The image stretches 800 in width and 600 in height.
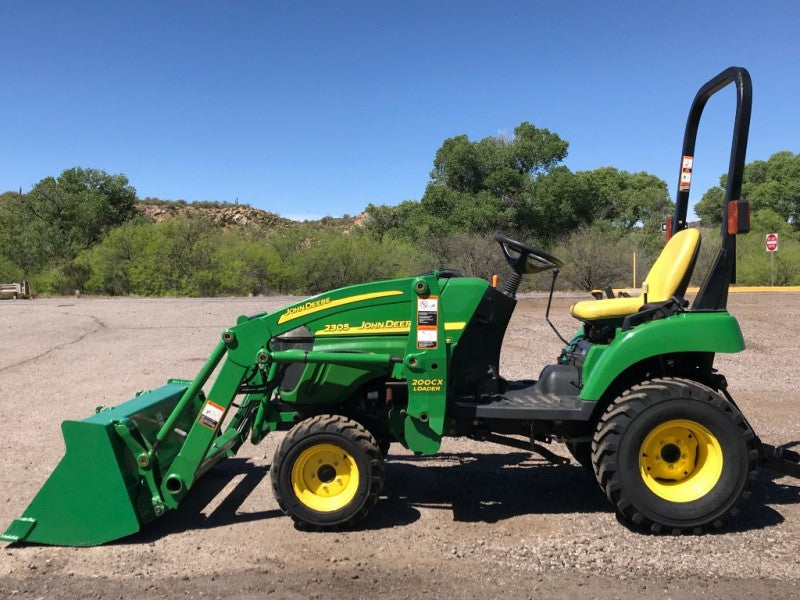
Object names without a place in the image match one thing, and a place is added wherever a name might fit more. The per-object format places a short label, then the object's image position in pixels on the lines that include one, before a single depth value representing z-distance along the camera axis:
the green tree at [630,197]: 41.17
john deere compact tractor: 3.53
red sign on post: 23.05
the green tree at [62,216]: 30.64
